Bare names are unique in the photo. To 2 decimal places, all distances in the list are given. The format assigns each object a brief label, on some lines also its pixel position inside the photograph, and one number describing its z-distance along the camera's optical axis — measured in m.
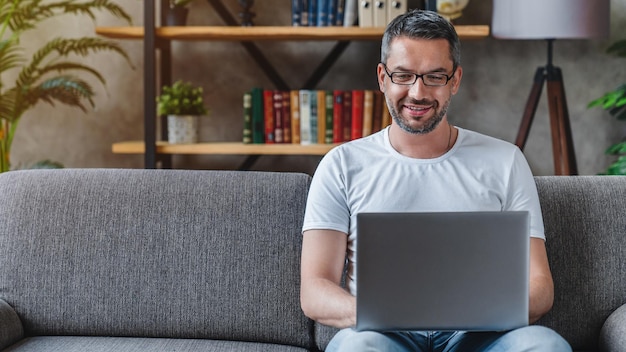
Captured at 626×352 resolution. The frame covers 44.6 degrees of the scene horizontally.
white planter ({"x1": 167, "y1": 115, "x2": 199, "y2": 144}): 3.07
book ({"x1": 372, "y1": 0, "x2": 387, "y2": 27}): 2.93
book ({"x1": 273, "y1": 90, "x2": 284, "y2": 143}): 3.06
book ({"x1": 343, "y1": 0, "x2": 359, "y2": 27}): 2.98
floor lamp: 2.78
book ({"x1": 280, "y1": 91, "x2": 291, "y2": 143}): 3.06
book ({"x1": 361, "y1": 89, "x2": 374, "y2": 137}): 3.02
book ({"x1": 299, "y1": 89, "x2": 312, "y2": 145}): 3.04
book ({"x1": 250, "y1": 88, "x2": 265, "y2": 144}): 3.08
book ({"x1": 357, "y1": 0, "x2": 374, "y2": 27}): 2.93
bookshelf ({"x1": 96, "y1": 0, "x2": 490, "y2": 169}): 2.93
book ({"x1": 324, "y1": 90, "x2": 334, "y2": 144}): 3.03
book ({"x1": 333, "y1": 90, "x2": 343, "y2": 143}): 3.03
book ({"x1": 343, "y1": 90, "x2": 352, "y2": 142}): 3.04
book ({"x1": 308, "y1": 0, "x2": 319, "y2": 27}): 3.00
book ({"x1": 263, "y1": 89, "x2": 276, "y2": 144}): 3.07
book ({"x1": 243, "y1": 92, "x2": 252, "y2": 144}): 3.09
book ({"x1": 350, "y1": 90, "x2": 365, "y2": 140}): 3.03
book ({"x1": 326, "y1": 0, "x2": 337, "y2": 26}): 2.98
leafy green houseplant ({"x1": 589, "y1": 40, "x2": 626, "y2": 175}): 2.89
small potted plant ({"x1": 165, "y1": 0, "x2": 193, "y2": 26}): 3.07
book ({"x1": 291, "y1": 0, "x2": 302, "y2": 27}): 3.00
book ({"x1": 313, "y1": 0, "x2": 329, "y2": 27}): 2.98
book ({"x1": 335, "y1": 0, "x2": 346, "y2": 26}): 2.99
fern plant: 3.02
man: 1.60
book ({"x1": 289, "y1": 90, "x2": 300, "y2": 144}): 3.05
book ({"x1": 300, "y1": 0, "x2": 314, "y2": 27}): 3.00
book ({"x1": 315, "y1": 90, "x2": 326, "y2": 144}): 3.04
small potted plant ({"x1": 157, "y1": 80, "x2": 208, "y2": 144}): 3.04
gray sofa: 1.73
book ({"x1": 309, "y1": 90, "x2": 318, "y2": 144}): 3.04
